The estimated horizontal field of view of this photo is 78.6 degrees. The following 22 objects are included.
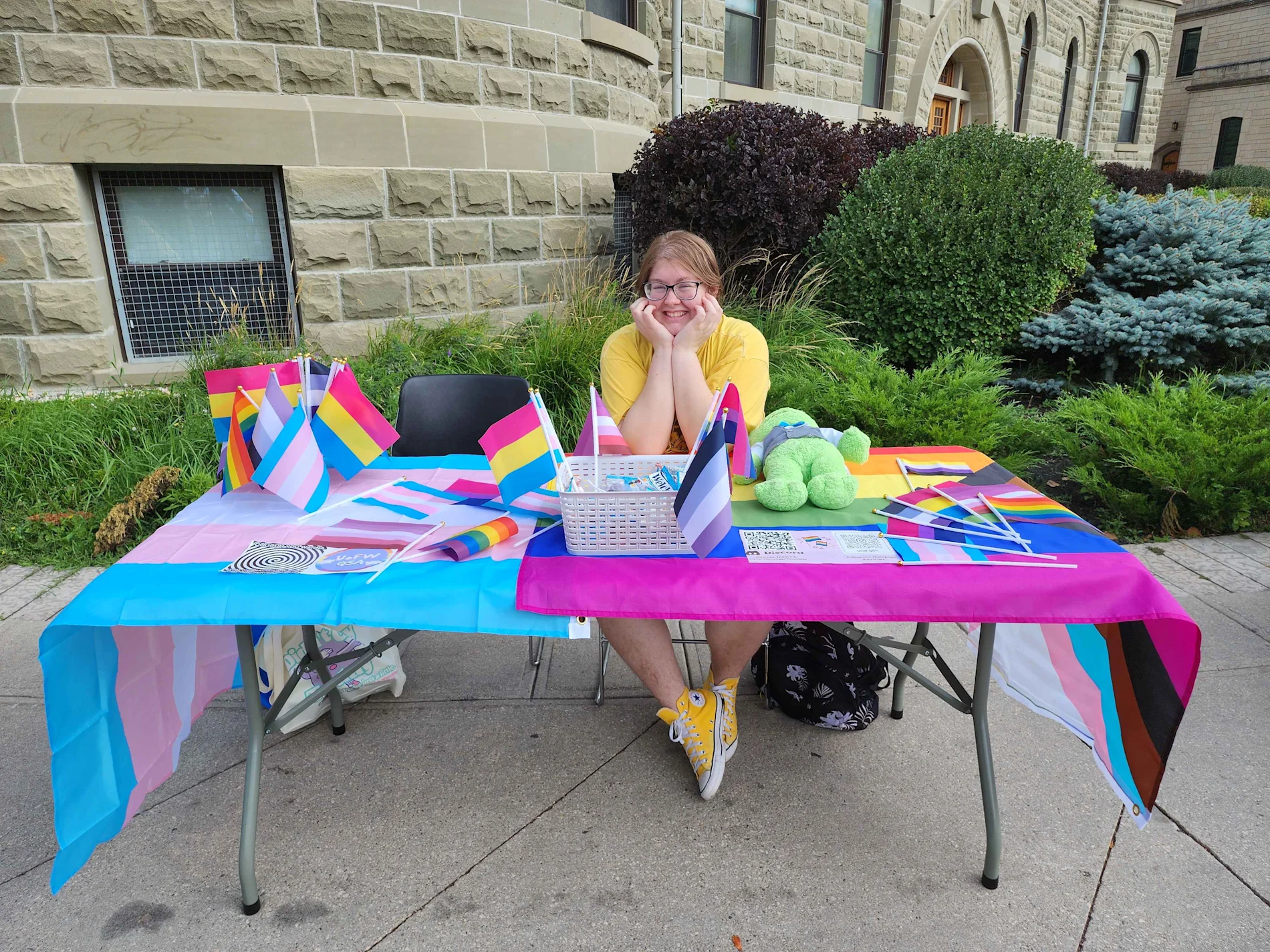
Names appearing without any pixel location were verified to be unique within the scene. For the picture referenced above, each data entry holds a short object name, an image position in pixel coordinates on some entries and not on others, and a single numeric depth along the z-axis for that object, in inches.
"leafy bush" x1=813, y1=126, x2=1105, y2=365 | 219.6
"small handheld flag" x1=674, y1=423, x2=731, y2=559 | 62.8
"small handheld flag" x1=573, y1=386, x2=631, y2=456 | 81.9
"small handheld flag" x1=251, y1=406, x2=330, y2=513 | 80.1
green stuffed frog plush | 79.4
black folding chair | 125.4
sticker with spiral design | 68.9
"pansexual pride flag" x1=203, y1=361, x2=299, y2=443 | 89.1
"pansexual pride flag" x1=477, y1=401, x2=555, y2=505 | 77.7
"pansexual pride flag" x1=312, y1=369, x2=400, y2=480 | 88.7
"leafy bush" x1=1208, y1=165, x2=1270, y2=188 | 882.1
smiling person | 90.0
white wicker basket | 67.6
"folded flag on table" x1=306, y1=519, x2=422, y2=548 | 73.9
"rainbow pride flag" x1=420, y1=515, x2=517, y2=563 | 70.3
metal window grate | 214.5
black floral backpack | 100.7
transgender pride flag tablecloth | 65.4
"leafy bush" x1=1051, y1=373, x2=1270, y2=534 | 157.0
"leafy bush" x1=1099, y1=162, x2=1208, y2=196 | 720.3
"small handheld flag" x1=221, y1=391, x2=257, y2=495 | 85.5
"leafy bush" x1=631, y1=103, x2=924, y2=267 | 238.1
